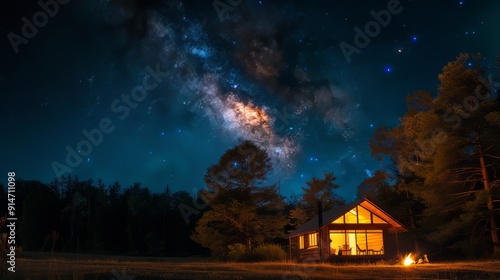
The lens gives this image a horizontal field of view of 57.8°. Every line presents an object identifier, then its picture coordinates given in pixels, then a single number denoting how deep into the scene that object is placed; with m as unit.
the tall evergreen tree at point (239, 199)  43.81
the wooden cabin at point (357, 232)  38.31
